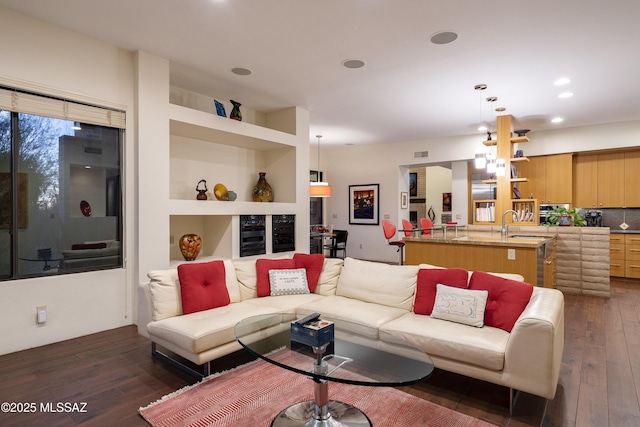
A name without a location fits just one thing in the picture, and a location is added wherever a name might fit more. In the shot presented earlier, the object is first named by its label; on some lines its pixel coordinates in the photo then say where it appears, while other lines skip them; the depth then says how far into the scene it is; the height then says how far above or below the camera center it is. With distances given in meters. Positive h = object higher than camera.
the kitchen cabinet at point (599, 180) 6.73 +0.67
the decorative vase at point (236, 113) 4.68 +1.39
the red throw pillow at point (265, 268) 3.57 -0.54
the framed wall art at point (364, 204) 8.78 +0.31
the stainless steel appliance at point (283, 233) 5.25 -0.25
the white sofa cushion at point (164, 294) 2.90 -0.64
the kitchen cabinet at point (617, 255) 6.48 -0.75
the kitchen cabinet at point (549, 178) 6.81 +0.74
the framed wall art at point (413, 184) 11.07 +1.01
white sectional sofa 2.12 -0.81
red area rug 2.11 -1.21
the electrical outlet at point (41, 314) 3.18 -0.87
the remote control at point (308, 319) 2.19 -0.65
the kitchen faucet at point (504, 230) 4.87 -0.20
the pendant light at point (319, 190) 7.32 +0.55
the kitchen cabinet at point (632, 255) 6.35 -0.74
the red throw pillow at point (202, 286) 2.98 -0.61
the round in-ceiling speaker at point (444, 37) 3.28 +1.70
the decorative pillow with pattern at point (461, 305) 2.58 -0.68
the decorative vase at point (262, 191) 5.48 +0.40
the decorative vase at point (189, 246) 4.33 -0.35
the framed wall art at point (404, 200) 8.56 +0.40
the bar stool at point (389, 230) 6.43 -0.25
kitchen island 4.06 -0.48
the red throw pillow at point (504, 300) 2.48 -0.61
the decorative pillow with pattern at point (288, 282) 3.58 -0.67
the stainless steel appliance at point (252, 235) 4.80 -0.25
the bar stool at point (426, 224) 6.36 -0.15
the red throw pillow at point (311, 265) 3.73 -0.52
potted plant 5.74 -0.05
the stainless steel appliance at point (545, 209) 7.09 +0.12
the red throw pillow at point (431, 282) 2.84 -0.55
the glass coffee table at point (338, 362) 1.80 -0.81
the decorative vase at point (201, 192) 4.44 +0.33
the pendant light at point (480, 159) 5.39 +0.87
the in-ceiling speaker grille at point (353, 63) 3.90 +1.73
